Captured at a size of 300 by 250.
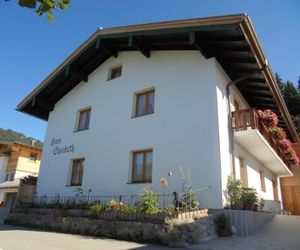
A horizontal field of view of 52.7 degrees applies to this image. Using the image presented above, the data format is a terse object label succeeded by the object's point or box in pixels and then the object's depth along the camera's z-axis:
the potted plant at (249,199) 9.93
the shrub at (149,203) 8.55
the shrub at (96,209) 9.60
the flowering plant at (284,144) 16.06
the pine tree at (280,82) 39.35
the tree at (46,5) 2.67
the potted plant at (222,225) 8.52
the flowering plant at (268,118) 13.60
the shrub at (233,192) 9.66
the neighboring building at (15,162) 34.12
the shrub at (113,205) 9.44
